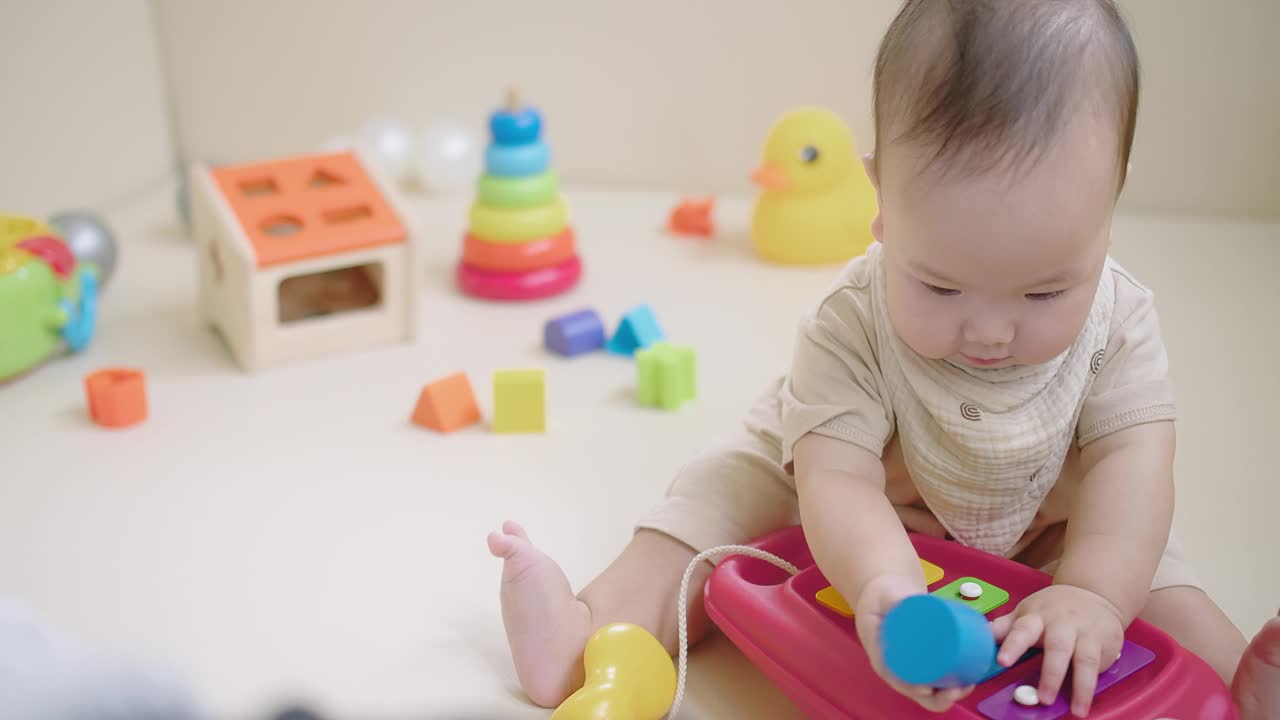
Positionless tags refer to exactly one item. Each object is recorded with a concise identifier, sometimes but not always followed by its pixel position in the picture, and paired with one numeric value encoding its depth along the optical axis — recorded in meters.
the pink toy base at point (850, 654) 0.73
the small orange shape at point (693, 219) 1.93
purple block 1.48
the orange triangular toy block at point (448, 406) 1.30
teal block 1.49
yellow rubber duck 1.75
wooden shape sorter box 1.43
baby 0.71
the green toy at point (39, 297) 1.38
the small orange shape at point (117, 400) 1.30
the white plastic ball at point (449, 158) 2.06
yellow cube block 1.28
